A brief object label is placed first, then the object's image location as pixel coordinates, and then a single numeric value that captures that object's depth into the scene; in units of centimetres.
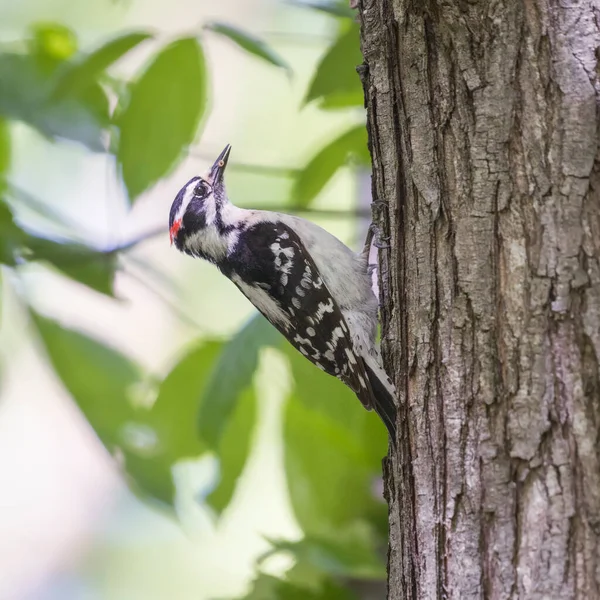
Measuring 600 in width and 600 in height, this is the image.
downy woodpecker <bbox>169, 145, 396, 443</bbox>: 549
